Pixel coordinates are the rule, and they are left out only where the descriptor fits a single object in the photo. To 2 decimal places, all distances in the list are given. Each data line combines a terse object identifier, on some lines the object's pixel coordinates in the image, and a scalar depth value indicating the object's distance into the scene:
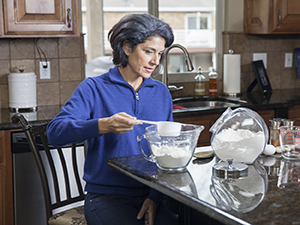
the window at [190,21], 3.03
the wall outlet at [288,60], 3.59
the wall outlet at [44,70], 2.72
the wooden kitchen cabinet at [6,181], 2.16
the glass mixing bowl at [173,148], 1.18
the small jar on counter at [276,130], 1.45
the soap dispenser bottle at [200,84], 3.14
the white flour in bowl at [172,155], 1.18
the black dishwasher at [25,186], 2.17
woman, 1.43
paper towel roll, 3.19
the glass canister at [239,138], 1.24
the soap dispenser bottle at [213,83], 3.14
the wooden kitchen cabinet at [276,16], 3.04
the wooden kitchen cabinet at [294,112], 2.87
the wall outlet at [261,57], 3.46
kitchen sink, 2.99
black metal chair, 1.67
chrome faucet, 2.55
